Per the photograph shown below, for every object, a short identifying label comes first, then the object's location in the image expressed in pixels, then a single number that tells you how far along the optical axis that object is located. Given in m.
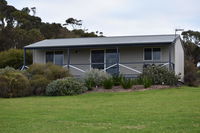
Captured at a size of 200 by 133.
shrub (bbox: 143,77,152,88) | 21.73
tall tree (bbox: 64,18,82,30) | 67.63
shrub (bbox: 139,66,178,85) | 23.00
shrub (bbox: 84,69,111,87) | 22.89
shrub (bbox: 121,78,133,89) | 21.88
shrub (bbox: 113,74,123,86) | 23.08
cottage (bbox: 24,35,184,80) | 26.75
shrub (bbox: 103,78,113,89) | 22.08
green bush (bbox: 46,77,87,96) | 20.41
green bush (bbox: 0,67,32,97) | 20.28
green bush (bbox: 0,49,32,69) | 32.25
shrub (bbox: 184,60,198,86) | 31.49
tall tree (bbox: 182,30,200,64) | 54.75
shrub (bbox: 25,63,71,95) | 21.47
